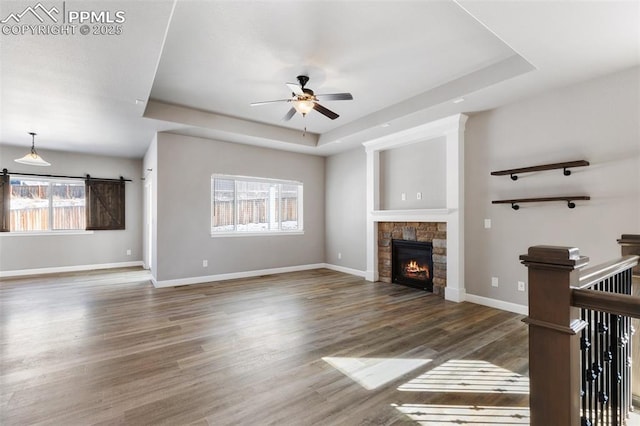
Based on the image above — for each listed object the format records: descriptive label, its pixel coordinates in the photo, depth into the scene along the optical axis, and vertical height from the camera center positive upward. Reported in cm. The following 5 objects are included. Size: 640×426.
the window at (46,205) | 630 +27
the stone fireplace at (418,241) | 474 -51
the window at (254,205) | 605 +22
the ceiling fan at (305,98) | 344 +138
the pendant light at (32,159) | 519 +101
